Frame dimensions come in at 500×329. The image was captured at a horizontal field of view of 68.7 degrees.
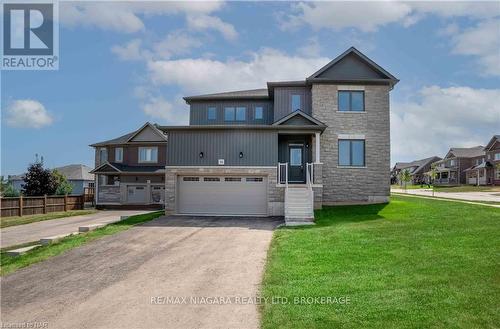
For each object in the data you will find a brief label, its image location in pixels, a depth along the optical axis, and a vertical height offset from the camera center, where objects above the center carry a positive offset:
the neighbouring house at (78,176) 50.72 -0.31
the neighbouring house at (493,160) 54.19 +1.97
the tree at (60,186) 35.72 -1.21
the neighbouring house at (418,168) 82.25 +1.15
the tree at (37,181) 33.53 -0.66
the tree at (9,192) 33.56 -1.68
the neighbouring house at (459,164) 65.75 +1.77
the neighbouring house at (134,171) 32.25 +0.23
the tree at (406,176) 49.49 -0.40
